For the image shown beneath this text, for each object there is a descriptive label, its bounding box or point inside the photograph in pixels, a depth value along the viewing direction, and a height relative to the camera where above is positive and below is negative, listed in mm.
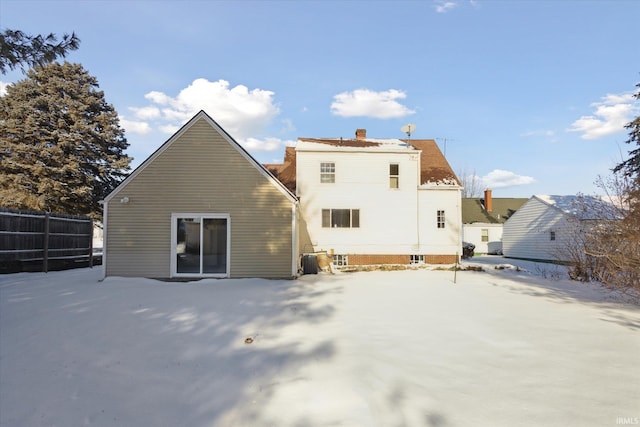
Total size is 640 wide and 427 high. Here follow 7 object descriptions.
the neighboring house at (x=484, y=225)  32875 +1034
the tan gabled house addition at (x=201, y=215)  12664 +713
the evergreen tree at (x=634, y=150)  19547 +4795
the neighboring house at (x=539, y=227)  22664 +640
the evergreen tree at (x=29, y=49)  7910 +4086
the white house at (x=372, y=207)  18391 +1445
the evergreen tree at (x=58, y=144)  21688 +5677
